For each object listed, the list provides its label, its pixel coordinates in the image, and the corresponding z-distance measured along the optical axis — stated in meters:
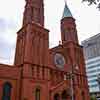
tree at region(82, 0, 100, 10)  8.70
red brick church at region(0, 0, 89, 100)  25.81
